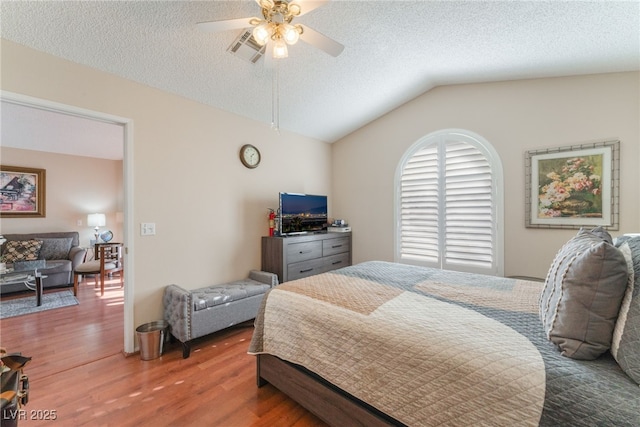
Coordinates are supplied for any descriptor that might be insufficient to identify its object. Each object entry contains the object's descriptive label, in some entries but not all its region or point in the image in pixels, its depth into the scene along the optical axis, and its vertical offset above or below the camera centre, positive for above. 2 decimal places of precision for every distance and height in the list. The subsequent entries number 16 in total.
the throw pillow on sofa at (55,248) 4.50 -0.60
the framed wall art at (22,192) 4.50 +0.39
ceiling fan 1.57 +1.19
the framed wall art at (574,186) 2.51 +0.27
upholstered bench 2.38 -0.93
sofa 4.14 -0.66
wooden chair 4.14 -0.85
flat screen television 3.41 +0.00
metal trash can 2.34 -1.16
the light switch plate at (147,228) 2.50 -0.14
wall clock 3.29 +0.74
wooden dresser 3.28 -0.56
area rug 3.32 -1.24
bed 0.87 -0.58
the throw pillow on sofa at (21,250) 4.14 -0.59
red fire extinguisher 3.51 -0.12
